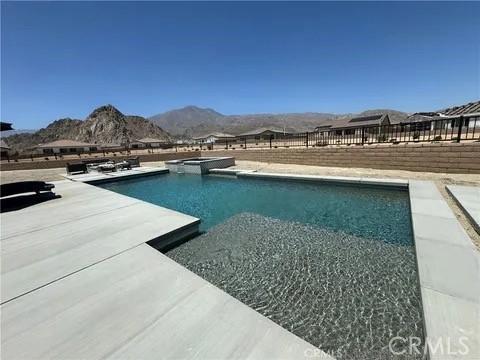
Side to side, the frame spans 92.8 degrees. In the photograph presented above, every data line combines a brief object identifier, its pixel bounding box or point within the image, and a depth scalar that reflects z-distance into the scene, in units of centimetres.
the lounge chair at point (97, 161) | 1477
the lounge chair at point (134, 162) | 1530
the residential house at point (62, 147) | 3743
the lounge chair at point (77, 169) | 1252
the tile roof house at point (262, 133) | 4343
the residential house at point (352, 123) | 3161
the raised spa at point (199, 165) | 1224
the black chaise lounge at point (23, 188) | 568
